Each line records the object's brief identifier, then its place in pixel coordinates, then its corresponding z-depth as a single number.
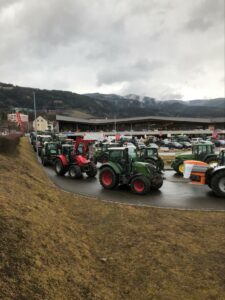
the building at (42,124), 101.56
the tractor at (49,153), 23.62
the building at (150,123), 93.81
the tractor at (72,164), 17.30
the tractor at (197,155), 19.07
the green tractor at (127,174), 12.90
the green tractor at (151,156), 19.33
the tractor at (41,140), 33.07
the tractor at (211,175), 12.38
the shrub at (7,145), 16.92
